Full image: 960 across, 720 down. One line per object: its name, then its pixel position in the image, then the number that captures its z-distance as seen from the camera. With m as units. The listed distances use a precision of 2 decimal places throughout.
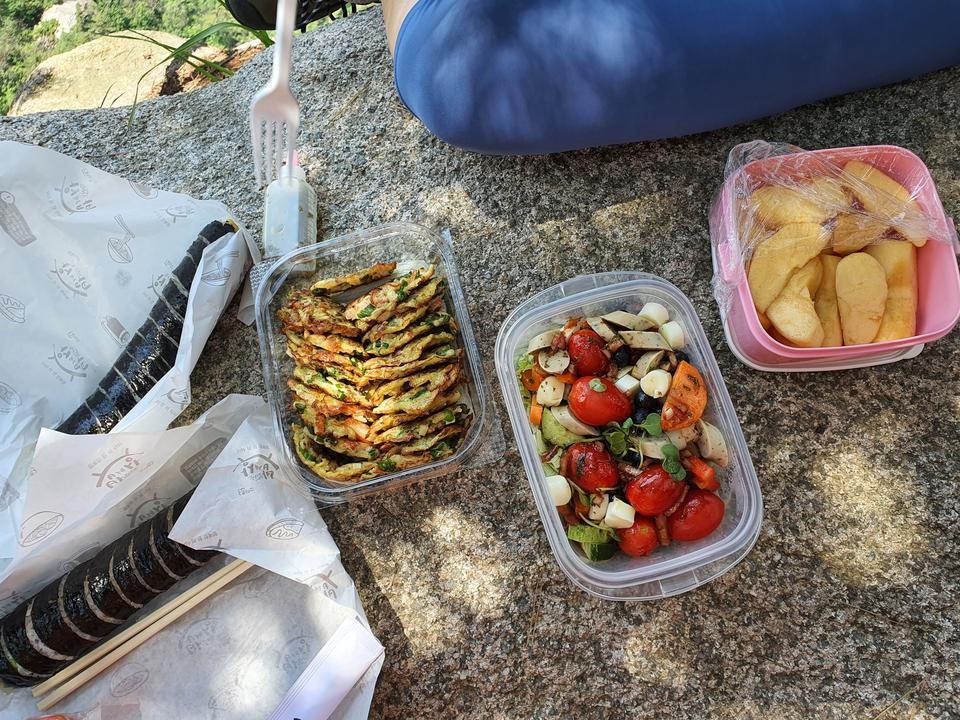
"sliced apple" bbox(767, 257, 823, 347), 0.37
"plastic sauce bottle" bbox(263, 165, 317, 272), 0.43
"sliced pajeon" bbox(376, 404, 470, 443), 0.37
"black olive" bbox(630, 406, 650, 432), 0.37
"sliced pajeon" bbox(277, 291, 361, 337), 0.38
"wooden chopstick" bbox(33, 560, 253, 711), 0.38
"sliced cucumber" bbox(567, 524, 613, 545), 0.37
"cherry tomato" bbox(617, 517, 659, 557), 0.36
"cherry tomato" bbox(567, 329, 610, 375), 0.37
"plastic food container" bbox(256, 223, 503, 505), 0.39
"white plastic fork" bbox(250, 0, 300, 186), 0.36
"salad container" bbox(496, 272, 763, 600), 0.37
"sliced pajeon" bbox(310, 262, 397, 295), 0.39
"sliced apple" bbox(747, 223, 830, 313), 0.38
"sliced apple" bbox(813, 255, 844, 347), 0.38
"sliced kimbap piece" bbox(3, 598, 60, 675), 0.37
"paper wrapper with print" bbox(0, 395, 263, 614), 0.36
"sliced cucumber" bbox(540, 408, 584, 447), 0.37
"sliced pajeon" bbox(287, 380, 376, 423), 0.37
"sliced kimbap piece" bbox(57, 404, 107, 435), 0.38
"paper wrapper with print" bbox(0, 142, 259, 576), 0.40
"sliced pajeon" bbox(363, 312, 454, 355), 0.37
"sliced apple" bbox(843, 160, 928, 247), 0.38
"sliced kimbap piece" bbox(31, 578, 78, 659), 0.37
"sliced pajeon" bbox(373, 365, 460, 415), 0.37
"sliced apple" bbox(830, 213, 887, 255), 0.39
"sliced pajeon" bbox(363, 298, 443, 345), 0.38
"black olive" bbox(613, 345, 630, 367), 0.38
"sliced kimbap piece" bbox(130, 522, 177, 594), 0.37
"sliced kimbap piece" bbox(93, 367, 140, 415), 0.39
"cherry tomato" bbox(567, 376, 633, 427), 0.36
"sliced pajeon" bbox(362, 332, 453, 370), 0.37
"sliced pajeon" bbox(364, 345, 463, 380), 0.37
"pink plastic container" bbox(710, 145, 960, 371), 0.38
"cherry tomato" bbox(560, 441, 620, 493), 0.36
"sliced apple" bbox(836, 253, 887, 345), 0.37
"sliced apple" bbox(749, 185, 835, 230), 0.38
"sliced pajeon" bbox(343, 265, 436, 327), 0.38
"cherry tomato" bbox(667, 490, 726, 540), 0.36
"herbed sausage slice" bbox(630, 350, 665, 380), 0.37
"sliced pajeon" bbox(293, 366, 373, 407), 0.37
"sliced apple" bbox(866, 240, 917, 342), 0.38
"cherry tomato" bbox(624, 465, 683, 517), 0.35
